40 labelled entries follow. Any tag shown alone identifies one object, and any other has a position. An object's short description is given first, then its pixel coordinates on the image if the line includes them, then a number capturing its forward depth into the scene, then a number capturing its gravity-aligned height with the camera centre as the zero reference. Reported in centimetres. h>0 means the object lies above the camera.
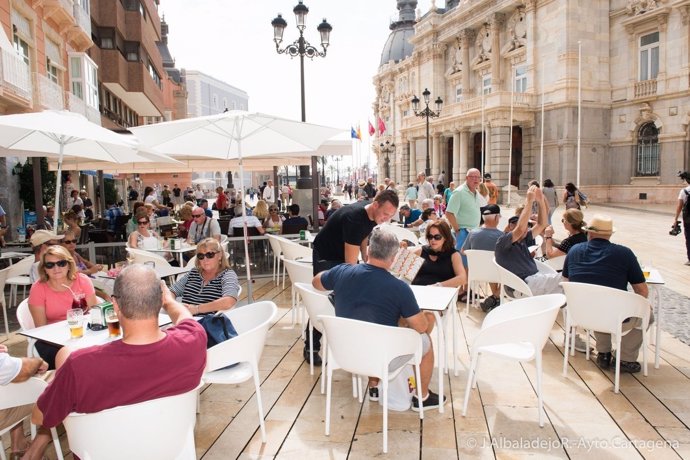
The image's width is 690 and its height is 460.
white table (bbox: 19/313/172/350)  340 -95
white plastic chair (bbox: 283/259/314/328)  572 -87
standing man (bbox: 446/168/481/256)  794 -24
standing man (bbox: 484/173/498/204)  1485 +3
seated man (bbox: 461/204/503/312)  689 -58
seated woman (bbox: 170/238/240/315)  433 -76
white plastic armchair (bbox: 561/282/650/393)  430 -102
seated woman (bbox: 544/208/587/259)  602 -50
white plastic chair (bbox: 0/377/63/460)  279 -108
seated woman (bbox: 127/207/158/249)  802 -61
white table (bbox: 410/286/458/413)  407 -90
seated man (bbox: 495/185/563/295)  583 -78
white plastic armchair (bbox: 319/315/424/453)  335 -102
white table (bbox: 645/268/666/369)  477 -102
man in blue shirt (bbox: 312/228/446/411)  359 -70
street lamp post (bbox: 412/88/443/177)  2331 +454
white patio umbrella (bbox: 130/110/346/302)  605 +82
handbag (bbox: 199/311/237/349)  348 -91
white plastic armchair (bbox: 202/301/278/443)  324 -104
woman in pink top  412 -74
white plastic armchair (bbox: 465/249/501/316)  647 -95
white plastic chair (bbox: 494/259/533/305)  526 -96
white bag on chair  403 -157
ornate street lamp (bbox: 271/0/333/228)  1215 +397
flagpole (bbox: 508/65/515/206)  2752 +361
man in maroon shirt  227 -77
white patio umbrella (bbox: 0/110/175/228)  557 +81
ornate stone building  2481 +532
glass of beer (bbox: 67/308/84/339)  353 -88
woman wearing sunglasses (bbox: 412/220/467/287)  542 -70
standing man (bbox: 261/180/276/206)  2114 +10
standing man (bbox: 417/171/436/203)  1573 +16
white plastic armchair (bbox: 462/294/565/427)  368 -106
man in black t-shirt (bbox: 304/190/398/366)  455 -34
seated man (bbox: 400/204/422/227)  1165 -48
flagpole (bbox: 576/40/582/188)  2459 +708
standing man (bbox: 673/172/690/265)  991 -32
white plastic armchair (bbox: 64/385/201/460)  233 -109
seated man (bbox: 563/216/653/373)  459 -75
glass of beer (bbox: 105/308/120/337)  353 -89
